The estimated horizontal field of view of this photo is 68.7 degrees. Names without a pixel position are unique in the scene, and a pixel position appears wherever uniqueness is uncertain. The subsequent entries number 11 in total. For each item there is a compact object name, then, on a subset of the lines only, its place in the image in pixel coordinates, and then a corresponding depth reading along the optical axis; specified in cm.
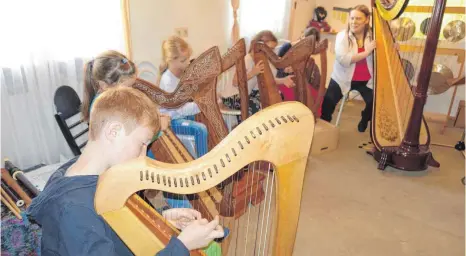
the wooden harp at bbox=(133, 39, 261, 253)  133
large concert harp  238
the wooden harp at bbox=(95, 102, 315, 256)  63
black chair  155
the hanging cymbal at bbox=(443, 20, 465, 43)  328
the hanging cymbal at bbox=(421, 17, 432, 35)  339
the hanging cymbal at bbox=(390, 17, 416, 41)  340
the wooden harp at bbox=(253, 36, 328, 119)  172
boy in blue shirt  70
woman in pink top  276
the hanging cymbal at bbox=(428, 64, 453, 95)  326
